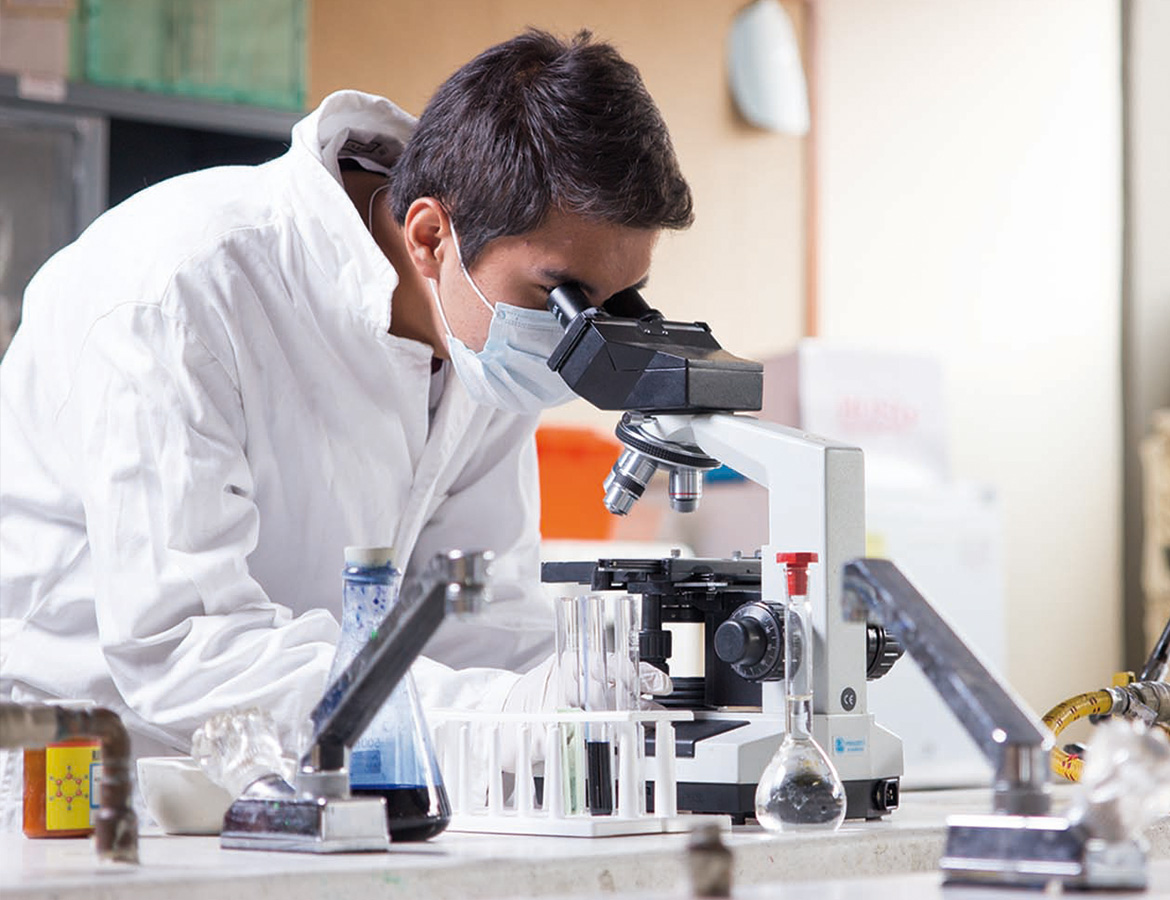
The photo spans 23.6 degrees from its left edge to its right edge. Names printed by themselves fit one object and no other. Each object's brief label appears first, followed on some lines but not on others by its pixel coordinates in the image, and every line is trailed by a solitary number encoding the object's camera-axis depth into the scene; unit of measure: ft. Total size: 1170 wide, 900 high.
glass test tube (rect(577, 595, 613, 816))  5.79
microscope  6.04
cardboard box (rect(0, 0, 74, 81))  12.12
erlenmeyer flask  5.49
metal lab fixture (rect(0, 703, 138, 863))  5.06
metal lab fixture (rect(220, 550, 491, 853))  5.11
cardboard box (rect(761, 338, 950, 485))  15.18
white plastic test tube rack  5.71
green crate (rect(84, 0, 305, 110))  12.34
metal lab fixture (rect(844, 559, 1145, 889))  4.82
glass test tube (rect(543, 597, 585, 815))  5.77
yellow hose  6.34
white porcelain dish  5.71
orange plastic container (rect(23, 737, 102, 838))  5.65
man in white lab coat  6.49
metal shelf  12.01
